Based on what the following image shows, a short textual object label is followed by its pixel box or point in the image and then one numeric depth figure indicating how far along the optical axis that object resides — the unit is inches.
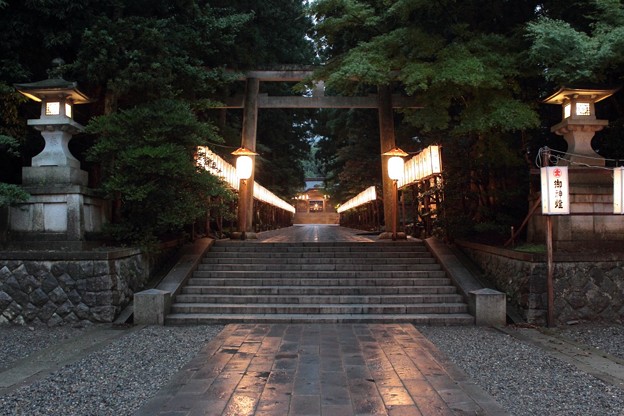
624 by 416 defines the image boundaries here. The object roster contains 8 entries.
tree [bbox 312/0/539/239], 404.2
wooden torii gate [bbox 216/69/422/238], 661.3
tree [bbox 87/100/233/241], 374.0
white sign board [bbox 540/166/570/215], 341.1
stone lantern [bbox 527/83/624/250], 378.3
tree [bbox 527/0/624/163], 345.1
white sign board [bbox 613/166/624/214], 336.2
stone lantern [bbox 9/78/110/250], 371.9
